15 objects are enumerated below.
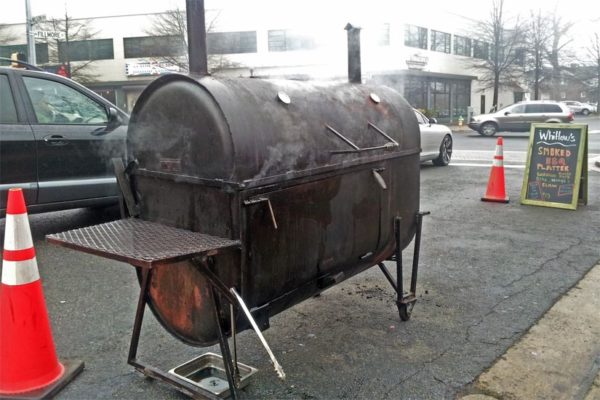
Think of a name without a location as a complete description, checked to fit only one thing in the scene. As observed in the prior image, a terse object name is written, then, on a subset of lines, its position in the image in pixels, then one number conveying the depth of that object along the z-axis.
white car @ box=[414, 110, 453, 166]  10.70
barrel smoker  2.18
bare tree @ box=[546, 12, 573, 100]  26.94
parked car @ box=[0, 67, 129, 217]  4.88
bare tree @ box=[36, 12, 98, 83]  31.05
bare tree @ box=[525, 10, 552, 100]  34.38
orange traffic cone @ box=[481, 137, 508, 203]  7.25
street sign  11.61
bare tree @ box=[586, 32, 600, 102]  44.61
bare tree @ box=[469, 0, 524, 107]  32.34
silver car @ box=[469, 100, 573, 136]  20.44
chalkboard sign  6.83
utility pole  12.74
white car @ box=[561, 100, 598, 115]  49.28
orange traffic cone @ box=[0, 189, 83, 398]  2.51
